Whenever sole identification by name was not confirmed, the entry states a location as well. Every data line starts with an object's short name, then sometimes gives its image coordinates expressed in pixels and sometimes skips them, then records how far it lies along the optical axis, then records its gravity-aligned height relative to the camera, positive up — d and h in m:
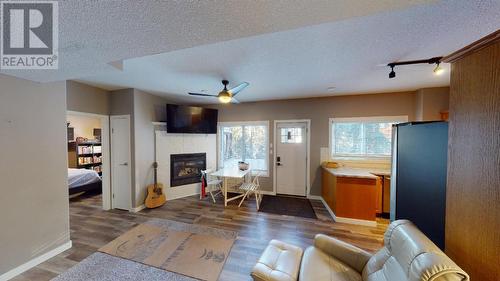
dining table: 3.82 -0.85
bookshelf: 5.86 -0.71
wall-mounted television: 4.18 +0.42
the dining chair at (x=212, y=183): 4.38 -1.21
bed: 4.27 -1.17
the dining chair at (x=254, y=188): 3.91 -1.17
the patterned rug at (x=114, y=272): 1.90 -1.55
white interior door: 3.67 -0.58
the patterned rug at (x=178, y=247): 2.06 -1.54
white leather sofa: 0.83 -0.96
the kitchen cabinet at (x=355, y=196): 3.00 -1.05
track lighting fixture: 2.16 +0.96
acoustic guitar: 3.77 -1.32
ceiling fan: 2.70 +0.67
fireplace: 4.42 -0.84
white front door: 4.49 -0.57
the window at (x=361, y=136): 3.94 +0.01
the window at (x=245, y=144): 4.80 -0.23
